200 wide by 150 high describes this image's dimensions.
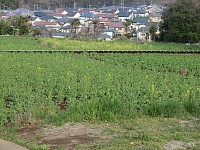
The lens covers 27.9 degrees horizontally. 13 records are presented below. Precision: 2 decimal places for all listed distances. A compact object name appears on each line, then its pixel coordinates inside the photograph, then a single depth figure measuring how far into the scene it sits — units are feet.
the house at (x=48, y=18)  339.36
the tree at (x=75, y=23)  216.08
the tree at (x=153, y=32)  189.06
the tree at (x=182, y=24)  168.35
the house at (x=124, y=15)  355.97
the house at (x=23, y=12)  332.12
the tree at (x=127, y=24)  226.17
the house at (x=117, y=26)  259.58
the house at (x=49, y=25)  263.53
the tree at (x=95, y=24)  217.56
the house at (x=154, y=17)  321.50
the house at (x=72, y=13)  368.89
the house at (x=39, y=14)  351.11
